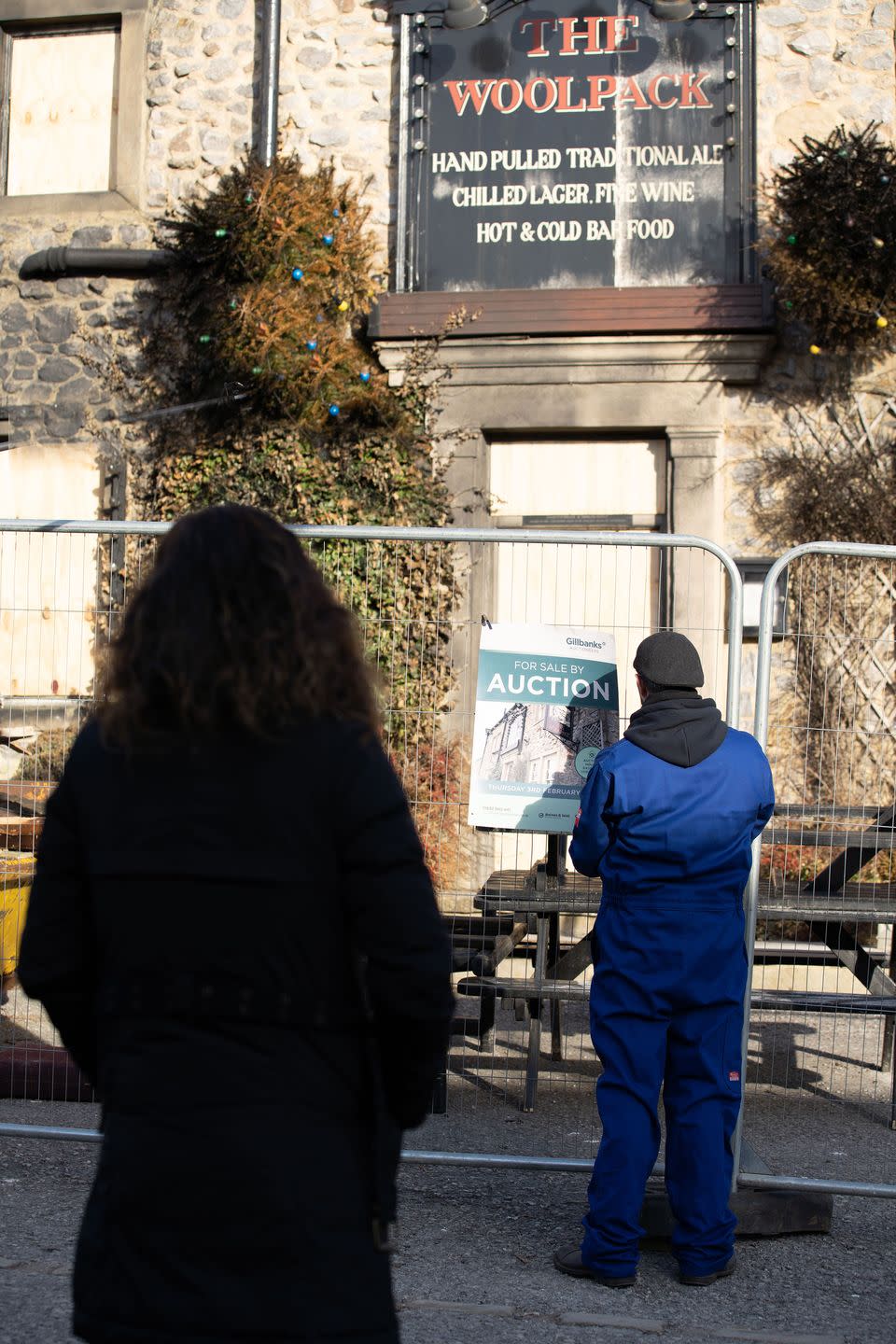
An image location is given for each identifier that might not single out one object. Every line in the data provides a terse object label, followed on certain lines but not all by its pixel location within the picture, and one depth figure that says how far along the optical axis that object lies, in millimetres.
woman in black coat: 1879
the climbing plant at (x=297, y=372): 9133
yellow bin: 5305
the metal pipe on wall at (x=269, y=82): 9641
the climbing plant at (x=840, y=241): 8523
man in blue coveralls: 3824
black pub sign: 9352
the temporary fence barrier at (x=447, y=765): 4633
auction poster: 4562
